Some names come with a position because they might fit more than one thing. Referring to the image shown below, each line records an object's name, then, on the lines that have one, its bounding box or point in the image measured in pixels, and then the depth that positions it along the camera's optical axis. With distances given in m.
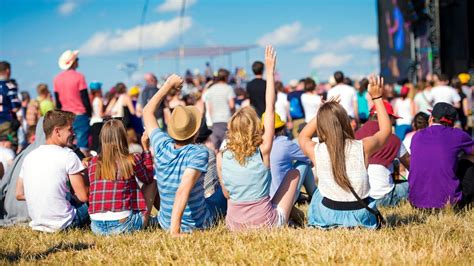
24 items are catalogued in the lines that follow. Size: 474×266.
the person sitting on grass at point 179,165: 5.66
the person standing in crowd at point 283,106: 13.88
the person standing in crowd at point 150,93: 13.18
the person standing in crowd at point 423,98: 13.50
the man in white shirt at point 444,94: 13.12
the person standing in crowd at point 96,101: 14.18
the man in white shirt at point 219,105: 12.52
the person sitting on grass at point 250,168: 5.82
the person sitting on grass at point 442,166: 7.17
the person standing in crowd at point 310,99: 13.03
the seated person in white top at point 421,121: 8.29
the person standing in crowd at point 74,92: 10.73
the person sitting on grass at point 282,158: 7.07
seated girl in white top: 5.56
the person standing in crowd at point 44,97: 13.72
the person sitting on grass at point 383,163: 7.43
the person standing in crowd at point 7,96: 10.21
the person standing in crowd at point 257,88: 11.56
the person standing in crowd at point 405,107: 13.68
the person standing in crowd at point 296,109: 13.68
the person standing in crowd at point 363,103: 13.46
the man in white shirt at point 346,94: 12.60
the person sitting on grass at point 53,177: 6.45
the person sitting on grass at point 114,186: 6.20
